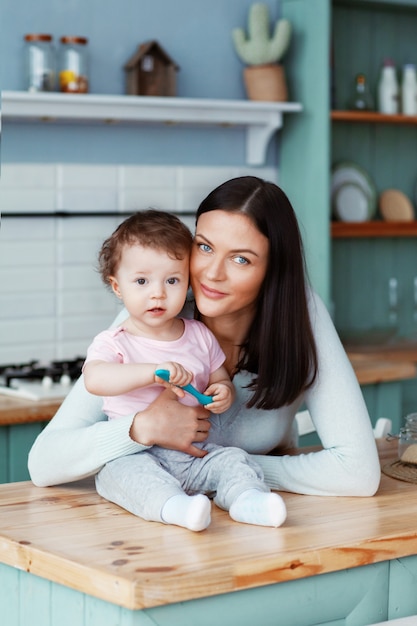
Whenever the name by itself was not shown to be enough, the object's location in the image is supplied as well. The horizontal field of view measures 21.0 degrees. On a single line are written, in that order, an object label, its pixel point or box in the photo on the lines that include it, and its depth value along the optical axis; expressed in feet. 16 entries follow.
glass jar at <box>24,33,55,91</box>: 12.75
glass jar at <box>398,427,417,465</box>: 7.36
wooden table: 5.02
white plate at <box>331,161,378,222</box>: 15.87
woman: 6.42
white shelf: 12.62
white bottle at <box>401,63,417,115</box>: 15.97
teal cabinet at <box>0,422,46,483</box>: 10.59
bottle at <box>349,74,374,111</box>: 15.78
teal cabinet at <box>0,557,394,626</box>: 5.07
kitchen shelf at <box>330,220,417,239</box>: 15.31
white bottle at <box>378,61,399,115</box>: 15.83
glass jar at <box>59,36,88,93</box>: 12.97
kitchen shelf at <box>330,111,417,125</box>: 15.06
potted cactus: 14.60
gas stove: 11.27
